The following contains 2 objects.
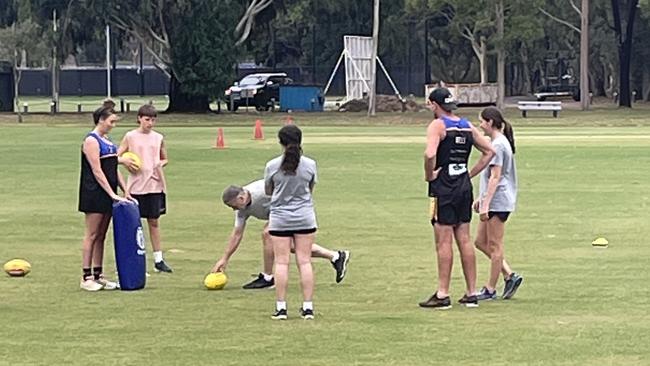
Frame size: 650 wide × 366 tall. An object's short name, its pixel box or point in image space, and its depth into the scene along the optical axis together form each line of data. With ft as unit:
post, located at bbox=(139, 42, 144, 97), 342.11
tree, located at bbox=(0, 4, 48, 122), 280.92
